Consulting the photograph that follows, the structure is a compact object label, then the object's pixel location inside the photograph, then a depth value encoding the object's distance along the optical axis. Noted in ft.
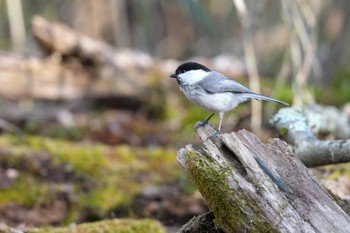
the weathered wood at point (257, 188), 16.62
